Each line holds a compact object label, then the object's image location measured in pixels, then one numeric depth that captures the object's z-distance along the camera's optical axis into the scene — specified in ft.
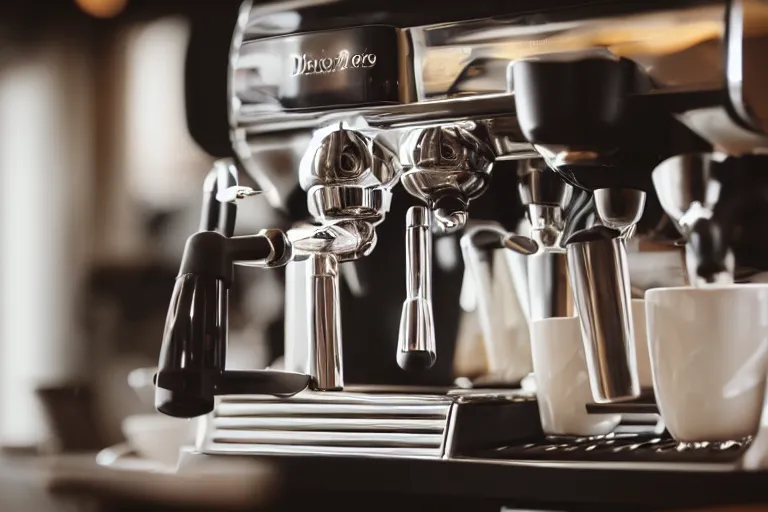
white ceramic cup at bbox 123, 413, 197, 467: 4.15
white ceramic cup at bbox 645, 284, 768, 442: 3.33
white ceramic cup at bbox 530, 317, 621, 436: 3.66
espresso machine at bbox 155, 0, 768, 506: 3.34
